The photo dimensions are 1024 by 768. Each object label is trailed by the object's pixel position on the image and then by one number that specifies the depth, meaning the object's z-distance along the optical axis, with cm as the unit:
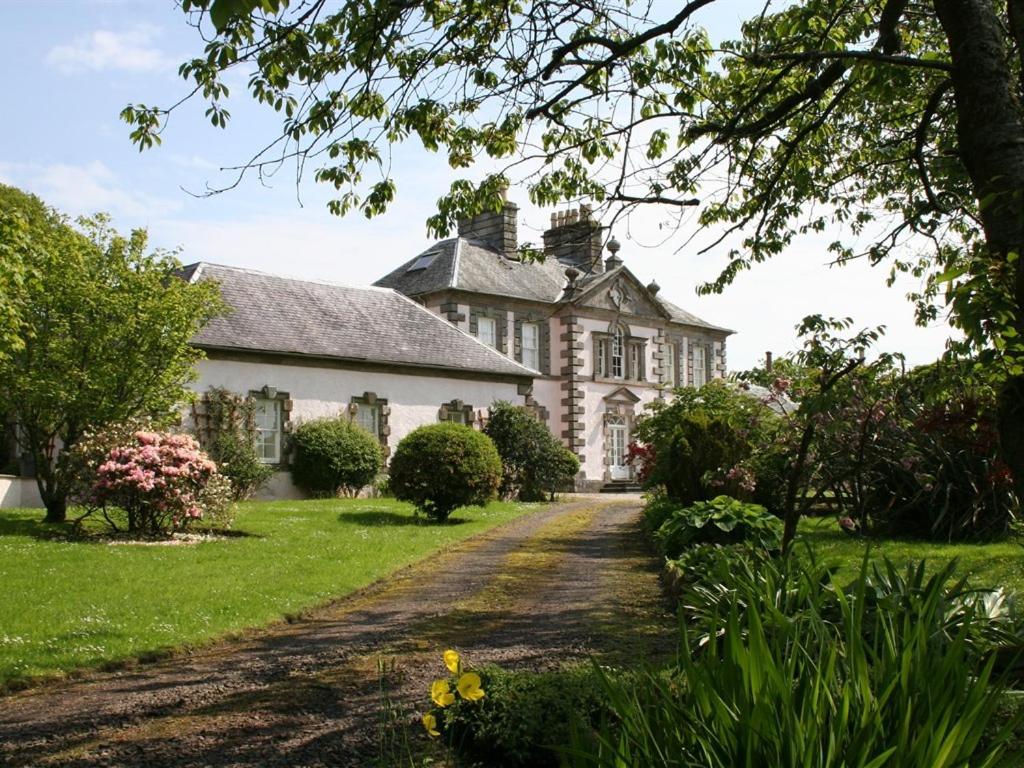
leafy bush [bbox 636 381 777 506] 1444
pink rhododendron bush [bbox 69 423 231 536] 1421
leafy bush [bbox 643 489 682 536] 1406
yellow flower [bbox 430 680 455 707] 291
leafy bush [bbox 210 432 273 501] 2233
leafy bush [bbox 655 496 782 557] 1002
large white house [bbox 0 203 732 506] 2395
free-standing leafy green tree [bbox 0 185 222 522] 1584
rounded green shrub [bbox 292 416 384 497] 2378
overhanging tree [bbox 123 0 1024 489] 557
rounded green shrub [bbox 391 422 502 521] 1750
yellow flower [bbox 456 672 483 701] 289
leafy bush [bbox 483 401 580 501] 2686
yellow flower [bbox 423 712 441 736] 296
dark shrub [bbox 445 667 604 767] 439
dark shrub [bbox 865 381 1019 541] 1141
